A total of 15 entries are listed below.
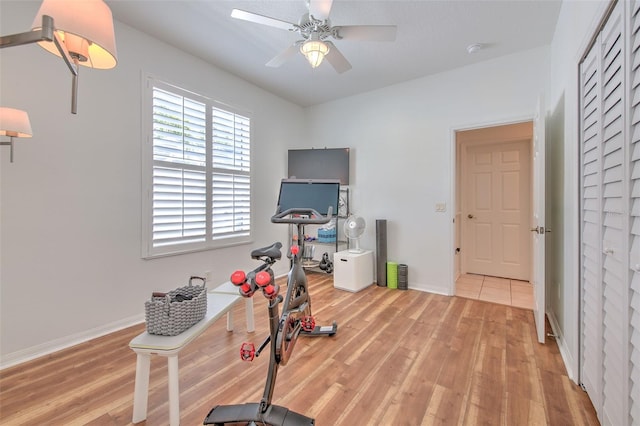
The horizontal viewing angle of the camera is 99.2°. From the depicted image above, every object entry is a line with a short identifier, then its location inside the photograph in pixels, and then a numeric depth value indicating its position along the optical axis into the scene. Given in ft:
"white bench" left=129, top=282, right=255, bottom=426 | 4.48
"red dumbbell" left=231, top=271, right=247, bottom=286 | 3.88
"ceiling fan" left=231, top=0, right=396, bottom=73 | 6.17
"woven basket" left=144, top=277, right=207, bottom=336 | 4.81
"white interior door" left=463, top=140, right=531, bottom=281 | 13.38
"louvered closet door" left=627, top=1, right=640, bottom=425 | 3.30
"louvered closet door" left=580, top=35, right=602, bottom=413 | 4.54
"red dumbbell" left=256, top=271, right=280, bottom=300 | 3.92
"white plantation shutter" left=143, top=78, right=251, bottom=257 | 8.96
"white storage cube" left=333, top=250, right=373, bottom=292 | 11.68
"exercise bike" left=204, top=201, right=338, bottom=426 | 4.07
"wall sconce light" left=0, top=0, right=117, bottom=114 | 2.26
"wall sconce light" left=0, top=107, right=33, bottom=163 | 5.32
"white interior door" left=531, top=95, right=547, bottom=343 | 7.04
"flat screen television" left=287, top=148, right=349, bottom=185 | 13.71
